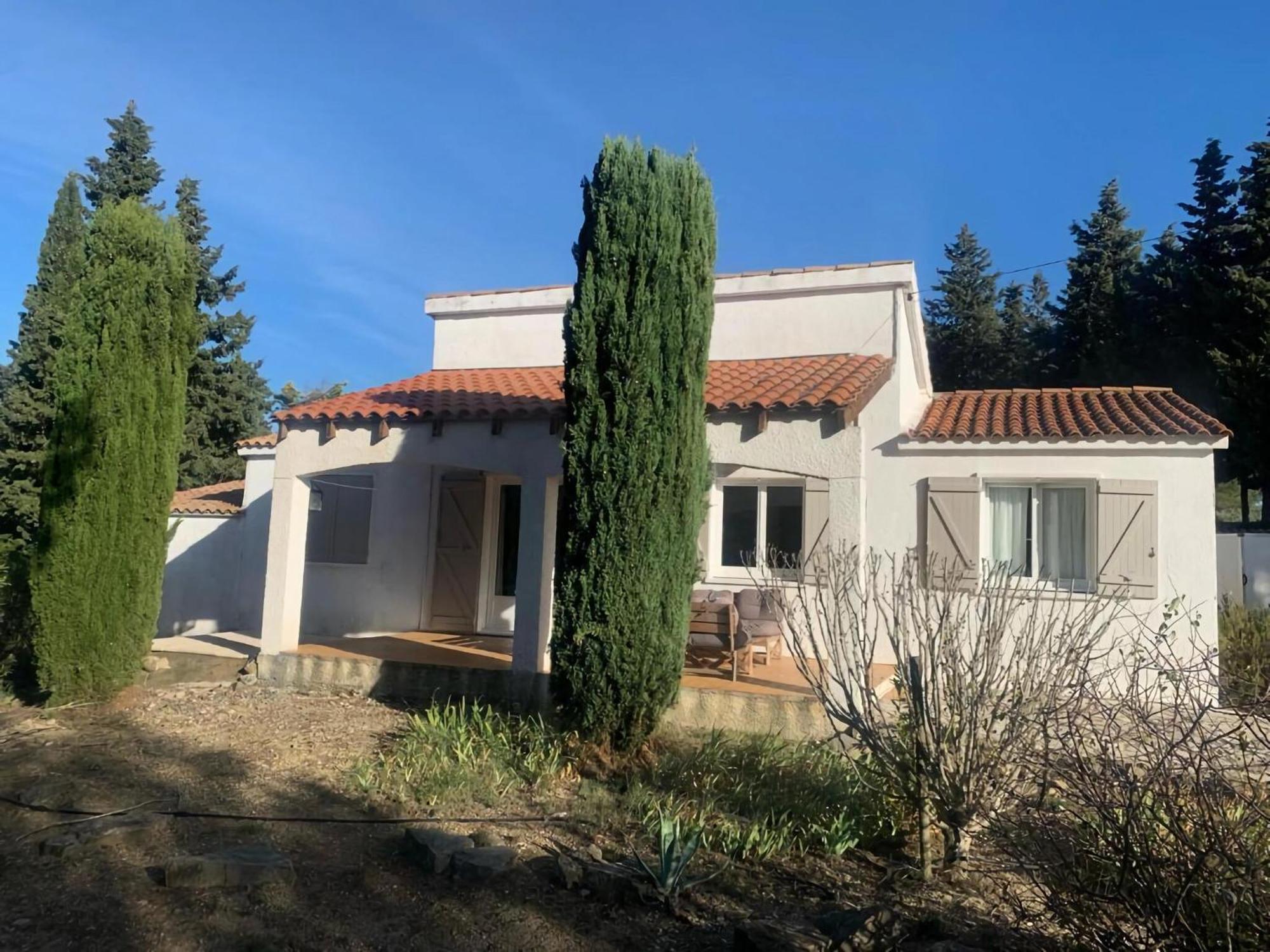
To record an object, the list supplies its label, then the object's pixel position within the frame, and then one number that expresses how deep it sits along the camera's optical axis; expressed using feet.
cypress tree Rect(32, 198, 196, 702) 29.30
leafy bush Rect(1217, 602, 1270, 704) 30.99
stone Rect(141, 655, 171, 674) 33.55
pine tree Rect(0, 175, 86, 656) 65.00
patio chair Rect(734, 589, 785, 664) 30.60
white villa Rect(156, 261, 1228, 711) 30.27
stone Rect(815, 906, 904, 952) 12.94
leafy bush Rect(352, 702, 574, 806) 21.01
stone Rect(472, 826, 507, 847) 17.43
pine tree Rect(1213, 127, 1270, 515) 65.51
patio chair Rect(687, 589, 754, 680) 29.17
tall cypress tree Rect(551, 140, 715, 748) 23.53
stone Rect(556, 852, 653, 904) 15.38
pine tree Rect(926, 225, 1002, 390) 104.58
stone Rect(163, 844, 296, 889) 15.16
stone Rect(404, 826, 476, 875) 16.28
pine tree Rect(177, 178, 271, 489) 77.46
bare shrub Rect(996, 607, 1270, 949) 10.25
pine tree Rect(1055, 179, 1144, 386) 82.64
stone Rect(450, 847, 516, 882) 15.80
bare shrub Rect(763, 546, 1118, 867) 16.21
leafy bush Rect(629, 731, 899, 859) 18.02
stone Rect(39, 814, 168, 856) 16.74
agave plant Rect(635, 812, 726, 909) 15.29
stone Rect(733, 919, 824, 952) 12.51
